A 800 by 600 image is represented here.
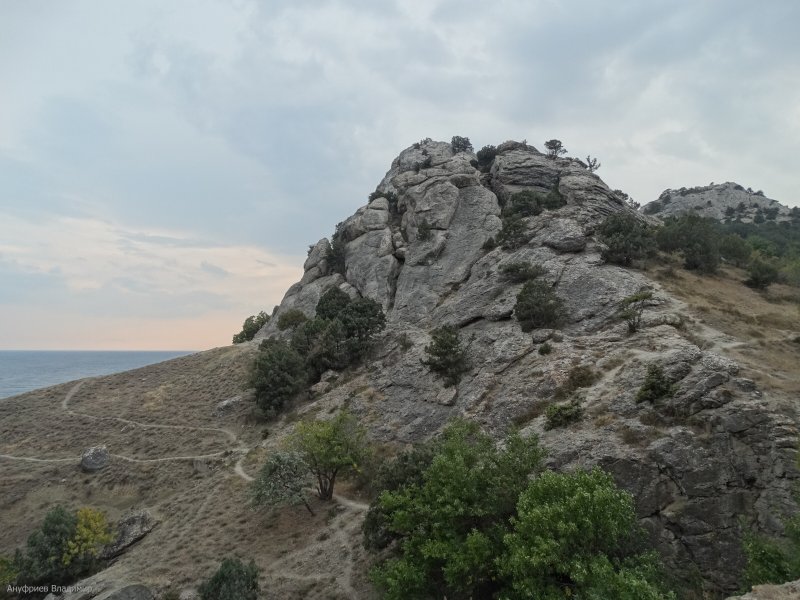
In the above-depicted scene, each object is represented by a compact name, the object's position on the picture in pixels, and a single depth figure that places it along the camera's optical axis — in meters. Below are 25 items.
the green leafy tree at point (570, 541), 15.48
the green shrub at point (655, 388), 25.42
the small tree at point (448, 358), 41.50
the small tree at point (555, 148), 89.31
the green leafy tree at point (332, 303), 60.81
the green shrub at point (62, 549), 30.46
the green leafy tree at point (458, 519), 18.92
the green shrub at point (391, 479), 24.59
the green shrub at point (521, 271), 49.69
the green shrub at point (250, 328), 83.00
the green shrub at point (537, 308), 41.78
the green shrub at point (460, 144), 105.31
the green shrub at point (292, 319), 68.50
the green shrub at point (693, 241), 49.28
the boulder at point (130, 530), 33.69
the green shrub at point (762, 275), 45.66
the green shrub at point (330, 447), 32.41
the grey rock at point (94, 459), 45.62
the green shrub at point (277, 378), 50.22
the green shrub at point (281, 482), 31.34
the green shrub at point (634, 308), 35.91
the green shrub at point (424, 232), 68.50
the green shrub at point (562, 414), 26.92
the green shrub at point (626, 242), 48.34
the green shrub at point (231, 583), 23.02
